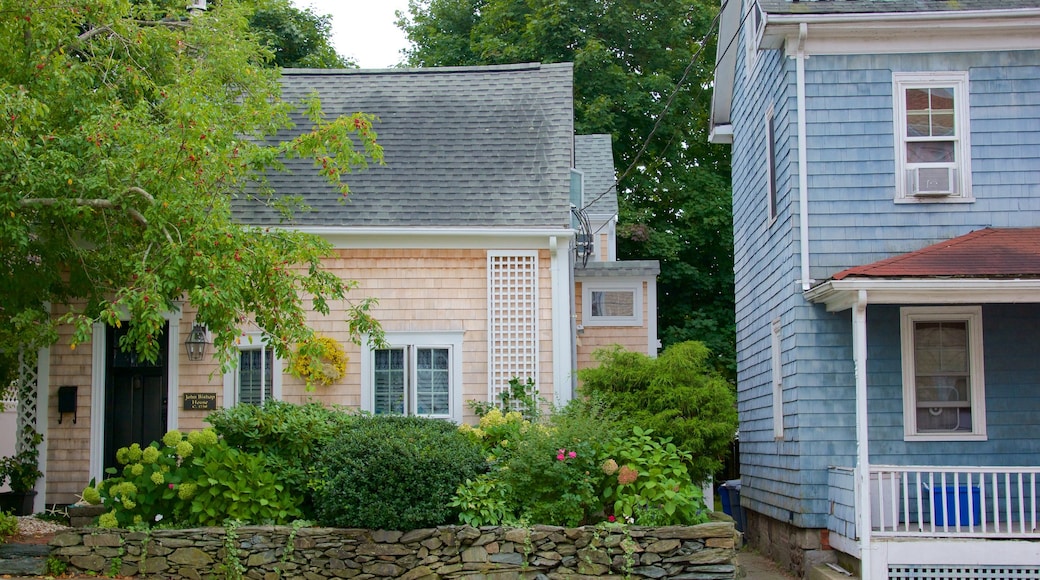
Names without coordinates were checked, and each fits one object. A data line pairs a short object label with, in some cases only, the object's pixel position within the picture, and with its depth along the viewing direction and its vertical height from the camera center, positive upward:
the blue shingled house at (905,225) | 11.64 +1.67
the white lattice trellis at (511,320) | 13.66 +0.71
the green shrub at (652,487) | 10.81 -1.18
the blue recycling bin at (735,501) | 16.42 -2.02
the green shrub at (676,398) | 12.85 -0.30
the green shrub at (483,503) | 10.74 -1.32
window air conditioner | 11.93 +2.18
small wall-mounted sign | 13.52 -0.33
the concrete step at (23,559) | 10.66 -1.86
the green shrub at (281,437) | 11.30 -0.67
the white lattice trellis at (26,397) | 13.41 -0.26
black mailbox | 13.34 -0.31
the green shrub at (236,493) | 10.98 -1.22
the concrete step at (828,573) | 10.84 -2.09
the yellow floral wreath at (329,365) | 13.15 +0.13
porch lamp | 13.48 +0.43
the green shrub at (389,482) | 10.60 -1.09
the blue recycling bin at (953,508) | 10.80 -1.40
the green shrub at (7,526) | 11.12 -1.59
